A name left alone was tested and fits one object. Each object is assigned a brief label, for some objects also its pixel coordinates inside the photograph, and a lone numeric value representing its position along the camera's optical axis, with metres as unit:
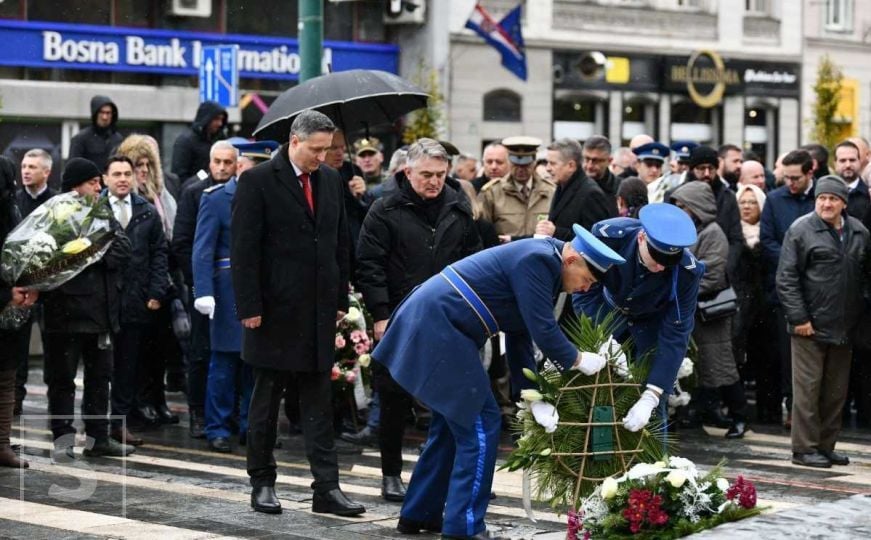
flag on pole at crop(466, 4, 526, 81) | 32.66
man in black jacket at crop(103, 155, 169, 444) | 13.02
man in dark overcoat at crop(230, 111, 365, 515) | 9.50
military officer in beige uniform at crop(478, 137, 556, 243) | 13.72
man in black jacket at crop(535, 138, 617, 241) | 12.81
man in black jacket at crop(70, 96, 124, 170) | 16.69
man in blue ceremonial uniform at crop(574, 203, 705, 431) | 8.85
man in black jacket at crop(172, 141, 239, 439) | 13.05
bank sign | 28.67
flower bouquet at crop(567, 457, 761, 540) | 7.62
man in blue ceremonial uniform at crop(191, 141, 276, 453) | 12.36
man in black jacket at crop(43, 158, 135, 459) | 11.62
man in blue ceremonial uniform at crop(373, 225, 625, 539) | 8.20
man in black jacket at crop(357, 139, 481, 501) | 10.78
